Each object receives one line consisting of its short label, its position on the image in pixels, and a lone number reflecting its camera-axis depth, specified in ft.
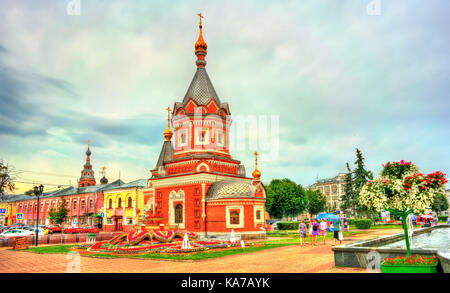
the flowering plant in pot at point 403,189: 36.94
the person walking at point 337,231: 74.64
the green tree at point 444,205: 305.53
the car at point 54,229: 147.75
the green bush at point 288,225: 152.25
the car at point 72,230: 140.97
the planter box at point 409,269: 33.55
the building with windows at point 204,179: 106.22
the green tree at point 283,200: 218.79
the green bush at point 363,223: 140.56
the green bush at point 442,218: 220.23
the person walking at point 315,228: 74.86
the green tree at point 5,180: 107.24
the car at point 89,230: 137.46
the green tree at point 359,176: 174.29
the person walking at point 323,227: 78.97
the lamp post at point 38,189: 101.60
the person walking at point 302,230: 75.82
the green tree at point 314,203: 264.93
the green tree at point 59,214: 193.16
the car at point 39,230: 140.64
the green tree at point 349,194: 186.29
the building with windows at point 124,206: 169.37
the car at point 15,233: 121.92
